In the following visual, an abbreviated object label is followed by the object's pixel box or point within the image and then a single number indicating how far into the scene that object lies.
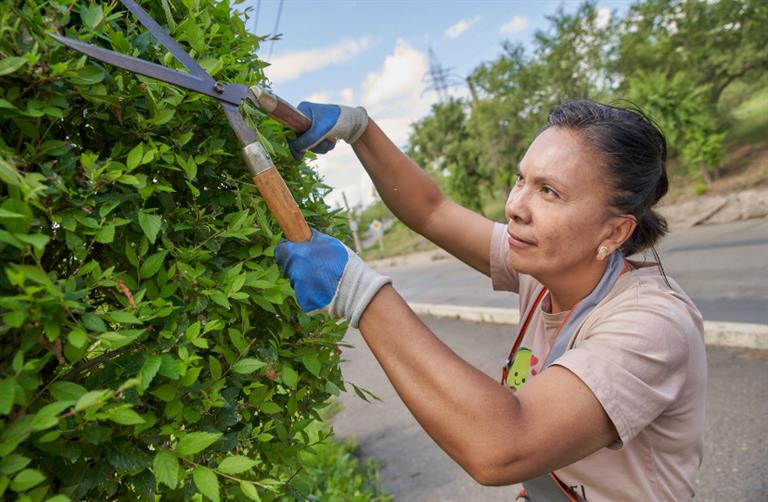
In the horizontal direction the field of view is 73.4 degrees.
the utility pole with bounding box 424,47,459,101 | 34.44
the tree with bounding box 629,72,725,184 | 16.51
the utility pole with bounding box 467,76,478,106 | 28.23
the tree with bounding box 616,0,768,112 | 19.29
